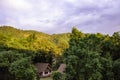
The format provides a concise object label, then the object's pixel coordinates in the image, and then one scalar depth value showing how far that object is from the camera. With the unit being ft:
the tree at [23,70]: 46.99
